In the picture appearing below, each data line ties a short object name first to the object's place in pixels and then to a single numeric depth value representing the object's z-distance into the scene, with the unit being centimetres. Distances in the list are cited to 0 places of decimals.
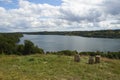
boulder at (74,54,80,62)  539
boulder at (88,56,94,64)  523
